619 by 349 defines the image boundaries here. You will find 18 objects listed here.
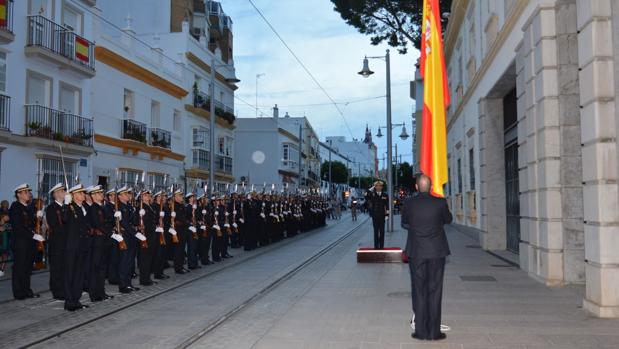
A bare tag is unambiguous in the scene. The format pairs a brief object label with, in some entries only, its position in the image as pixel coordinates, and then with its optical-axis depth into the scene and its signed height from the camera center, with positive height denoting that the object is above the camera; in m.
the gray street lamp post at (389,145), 27.98 +2.72
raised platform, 15.84 -1.26
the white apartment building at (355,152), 146.45 +12.92
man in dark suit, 7.20 -0.57
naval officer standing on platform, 17.53 -0.09
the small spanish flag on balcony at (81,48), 23.44 +5.92
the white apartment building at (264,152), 62.62 +5.46
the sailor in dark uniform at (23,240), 10.85 -0.59
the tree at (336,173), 96.31 +5.01
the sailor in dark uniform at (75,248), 9.81 -0.66
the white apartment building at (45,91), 20.19 +4.05
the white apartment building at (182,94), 31.94 +6.54
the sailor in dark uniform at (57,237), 10.39 -0.50
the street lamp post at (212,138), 25.00 +2.76
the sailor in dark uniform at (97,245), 10.62 -0.66
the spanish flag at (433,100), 9.16 +1.60
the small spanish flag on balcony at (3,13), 19.64 +6.04
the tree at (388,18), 32.75 +9.98
